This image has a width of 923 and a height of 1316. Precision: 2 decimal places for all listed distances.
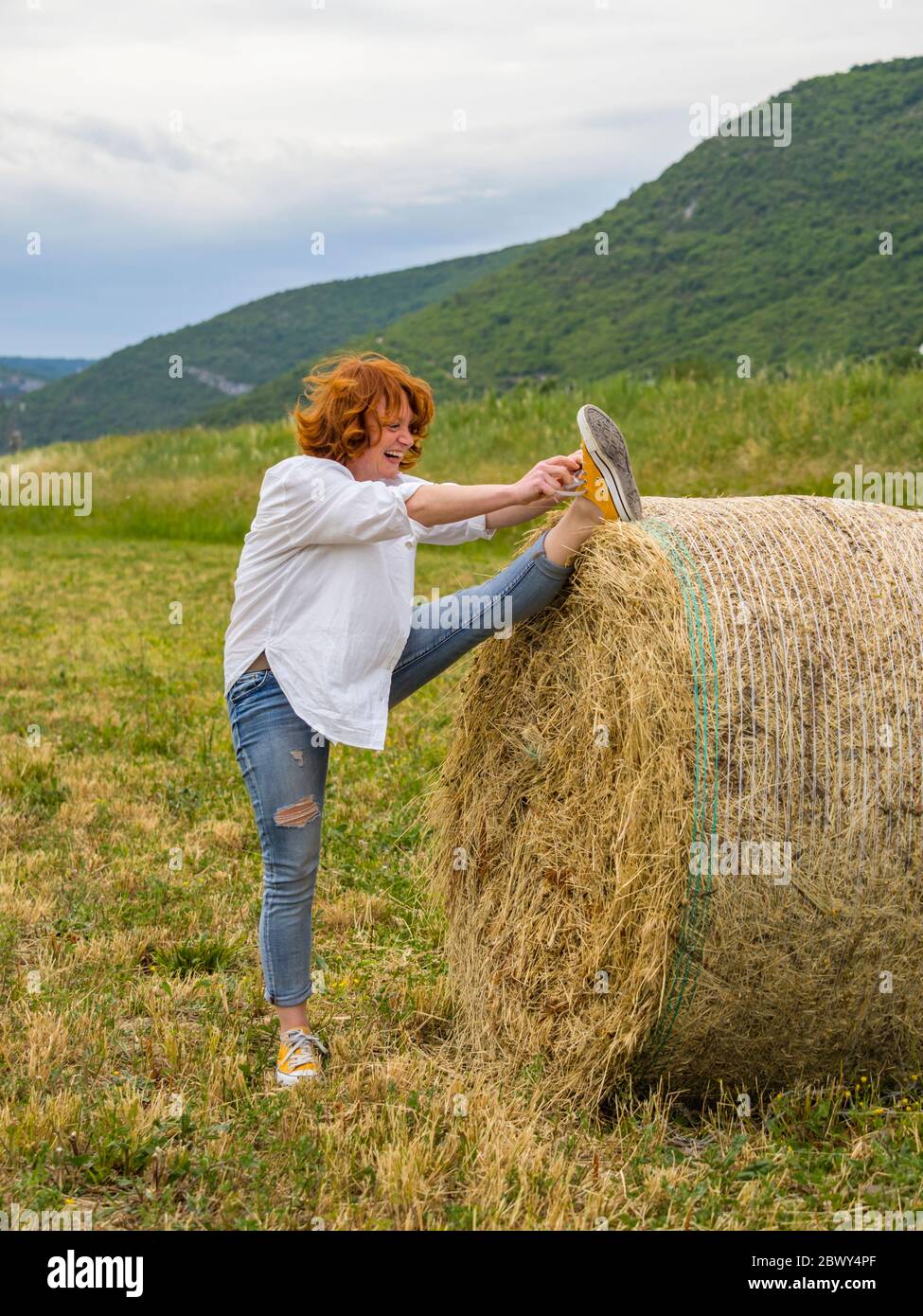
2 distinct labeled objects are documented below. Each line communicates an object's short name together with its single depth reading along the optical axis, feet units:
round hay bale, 12.11
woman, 12.88
